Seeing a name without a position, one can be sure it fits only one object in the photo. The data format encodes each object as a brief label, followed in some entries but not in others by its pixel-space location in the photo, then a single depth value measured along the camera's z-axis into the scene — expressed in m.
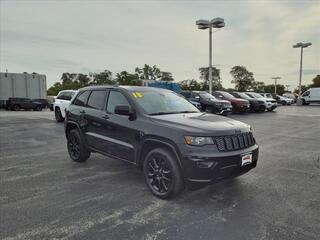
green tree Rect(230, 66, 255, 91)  82.38
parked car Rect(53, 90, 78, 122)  13.70
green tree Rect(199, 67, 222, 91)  82.94
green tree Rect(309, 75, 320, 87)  67.01
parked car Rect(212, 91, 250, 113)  19.92
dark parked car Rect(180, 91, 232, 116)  17.34
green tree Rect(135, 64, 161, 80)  76.75
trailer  27.22
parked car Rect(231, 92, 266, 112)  21.61
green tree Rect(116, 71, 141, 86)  68.12
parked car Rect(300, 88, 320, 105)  32.44
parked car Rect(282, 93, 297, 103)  37.59
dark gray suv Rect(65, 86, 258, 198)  3.78
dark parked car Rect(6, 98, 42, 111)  26.40
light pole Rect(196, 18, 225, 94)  22.18
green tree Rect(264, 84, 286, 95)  79.75
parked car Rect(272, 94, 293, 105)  35.22
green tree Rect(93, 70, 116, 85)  77.44
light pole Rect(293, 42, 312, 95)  36.68
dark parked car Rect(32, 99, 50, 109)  28.28
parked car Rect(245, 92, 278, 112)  22.17
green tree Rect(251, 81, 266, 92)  81.74
